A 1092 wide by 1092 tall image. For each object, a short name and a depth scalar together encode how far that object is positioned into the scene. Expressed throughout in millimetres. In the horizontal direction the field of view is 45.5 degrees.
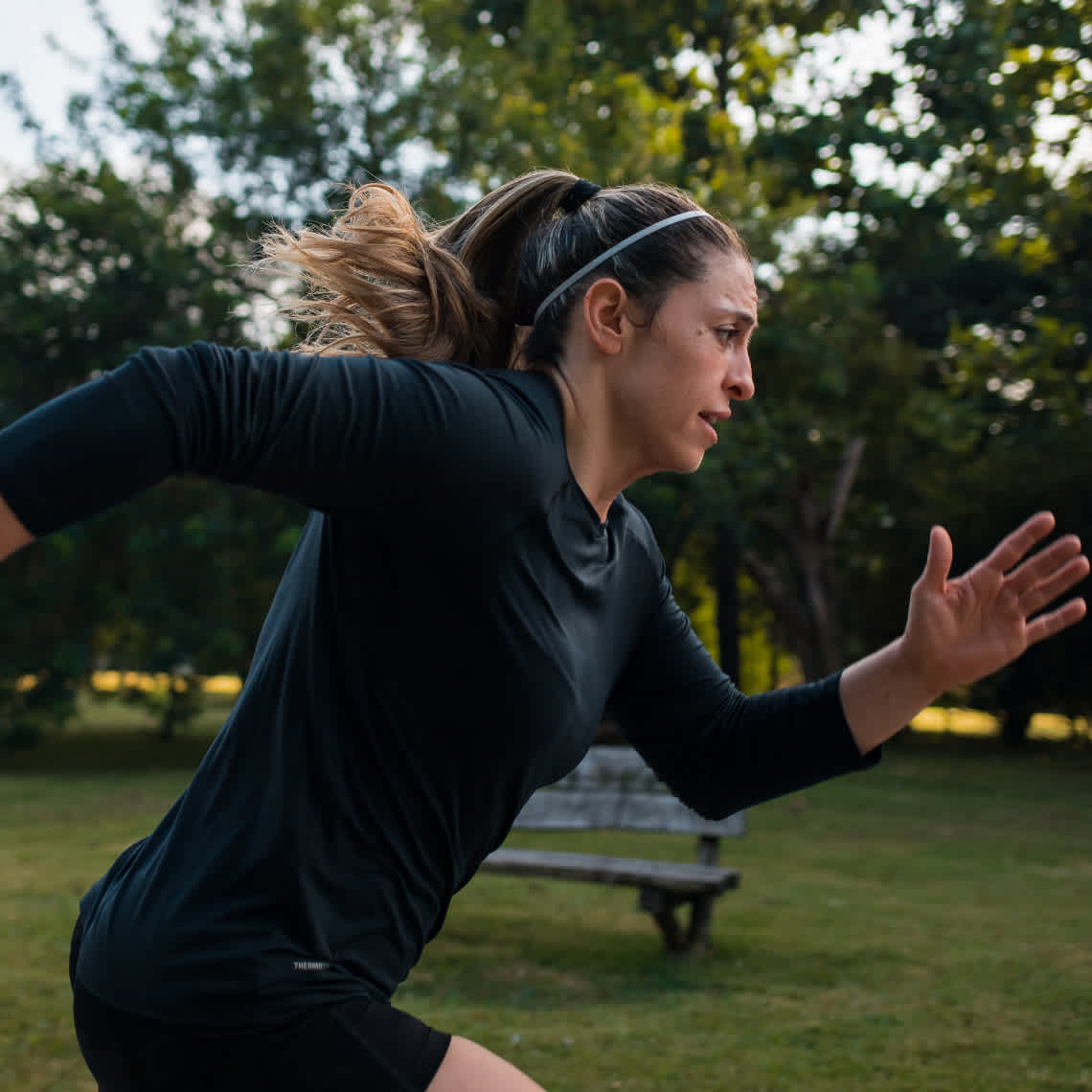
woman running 1455
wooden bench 7129
